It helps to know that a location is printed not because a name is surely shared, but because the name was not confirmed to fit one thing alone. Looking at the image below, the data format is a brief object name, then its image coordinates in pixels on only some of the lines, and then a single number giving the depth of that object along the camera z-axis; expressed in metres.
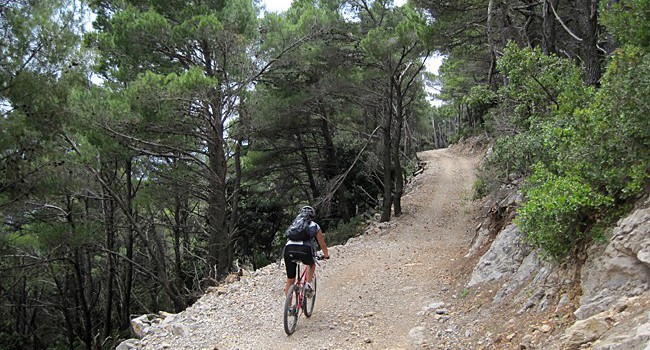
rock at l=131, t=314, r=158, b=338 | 7.52
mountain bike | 5.42
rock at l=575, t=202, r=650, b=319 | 3.30
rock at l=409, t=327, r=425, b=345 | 5.11
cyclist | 5.53
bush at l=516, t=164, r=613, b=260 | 3.88
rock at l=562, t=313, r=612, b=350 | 3.09
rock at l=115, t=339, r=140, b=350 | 6.79
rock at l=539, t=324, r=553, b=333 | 3.74
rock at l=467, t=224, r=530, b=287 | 5.68
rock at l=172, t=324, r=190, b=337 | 6.68
